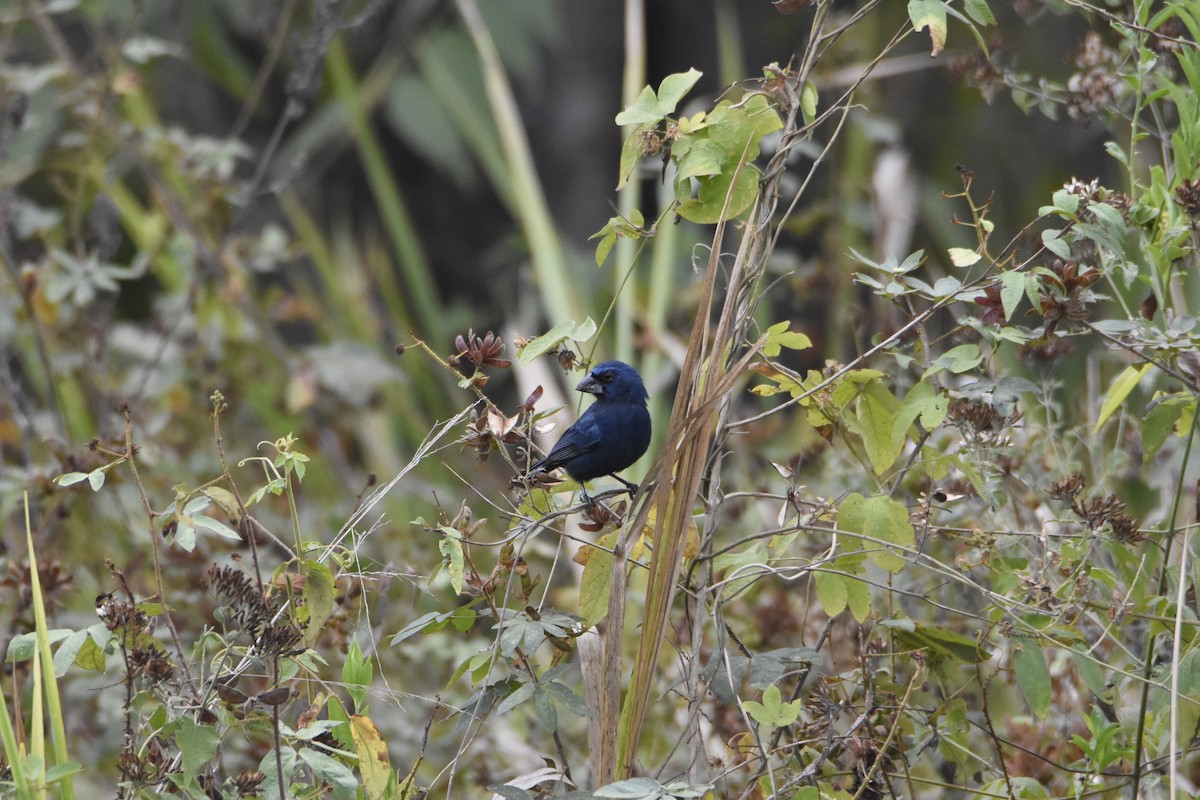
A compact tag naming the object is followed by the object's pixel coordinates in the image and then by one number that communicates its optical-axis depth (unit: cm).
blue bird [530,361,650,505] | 1217
